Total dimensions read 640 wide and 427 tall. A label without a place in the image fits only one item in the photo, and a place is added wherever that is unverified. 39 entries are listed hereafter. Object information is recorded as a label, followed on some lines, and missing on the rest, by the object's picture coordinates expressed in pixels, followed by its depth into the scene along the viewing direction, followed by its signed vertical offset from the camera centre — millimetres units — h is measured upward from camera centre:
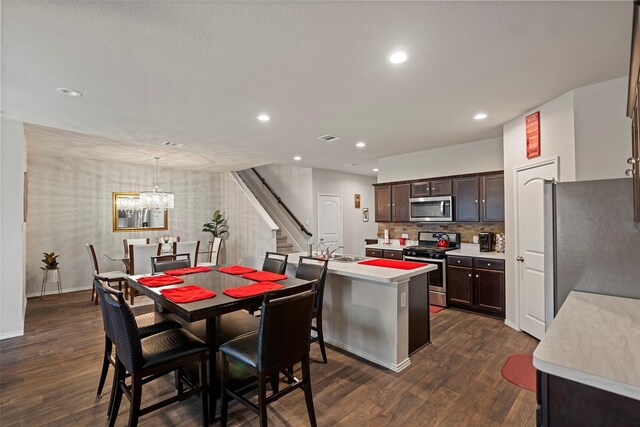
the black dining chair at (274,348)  1838 -872
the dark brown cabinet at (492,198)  4555 +263
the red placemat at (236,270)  3188 -580
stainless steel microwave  5156 +122
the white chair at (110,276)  4852 -963
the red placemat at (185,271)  3154 -582
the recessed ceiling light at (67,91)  2801 +1190
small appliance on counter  4742 -409
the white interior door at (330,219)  7738 -78
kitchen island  2838 -978
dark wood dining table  1967 -606
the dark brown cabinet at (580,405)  955 -643
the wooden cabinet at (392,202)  5832 +271
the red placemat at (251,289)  2268 -580
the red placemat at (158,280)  2640 -580
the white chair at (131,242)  6235 -528
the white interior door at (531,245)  3430 -358
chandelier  5789 +347
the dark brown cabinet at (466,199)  4859 +274
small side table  5539 -1105
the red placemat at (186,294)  2156 -579
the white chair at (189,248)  5719 -603
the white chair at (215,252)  6559 -779
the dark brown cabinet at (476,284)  4207 -1006
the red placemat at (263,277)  2832 -582
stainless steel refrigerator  1817 -166
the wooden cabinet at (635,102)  1285 +585
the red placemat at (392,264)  3249 -546
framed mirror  6557 +28
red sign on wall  3406 +927
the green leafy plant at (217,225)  7762 -218
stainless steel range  4746 -658
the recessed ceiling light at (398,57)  2254 +1204
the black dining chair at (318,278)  2883 -629
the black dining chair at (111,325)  2169 -914
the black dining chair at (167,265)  3428 -562
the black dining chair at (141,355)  1845 -904
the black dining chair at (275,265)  3391 -555
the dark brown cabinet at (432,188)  5219 +494
